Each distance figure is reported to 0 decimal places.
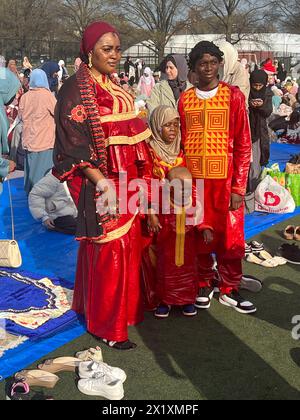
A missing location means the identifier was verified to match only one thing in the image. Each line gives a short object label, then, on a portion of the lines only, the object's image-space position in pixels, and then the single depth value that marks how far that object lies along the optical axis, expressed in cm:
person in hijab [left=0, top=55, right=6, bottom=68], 615
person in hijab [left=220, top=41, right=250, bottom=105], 528
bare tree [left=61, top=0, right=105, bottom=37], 3309
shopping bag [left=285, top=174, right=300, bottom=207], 676
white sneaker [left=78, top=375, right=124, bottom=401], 292
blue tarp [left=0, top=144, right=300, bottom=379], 335
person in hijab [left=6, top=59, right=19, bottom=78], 1232
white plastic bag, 643
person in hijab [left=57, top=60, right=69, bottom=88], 1356
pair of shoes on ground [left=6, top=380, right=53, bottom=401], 288
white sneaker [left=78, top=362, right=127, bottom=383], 304
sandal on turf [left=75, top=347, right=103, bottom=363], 325
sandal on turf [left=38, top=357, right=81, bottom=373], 314
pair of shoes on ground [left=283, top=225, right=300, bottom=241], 557
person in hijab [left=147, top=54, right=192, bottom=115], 557
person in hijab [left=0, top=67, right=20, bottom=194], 428
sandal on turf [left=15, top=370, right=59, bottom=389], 301
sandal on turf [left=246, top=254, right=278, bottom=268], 482
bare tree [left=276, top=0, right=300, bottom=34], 3278
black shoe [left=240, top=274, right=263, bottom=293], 430
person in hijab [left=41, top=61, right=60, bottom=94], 1086
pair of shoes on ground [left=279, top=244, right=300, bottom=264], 488
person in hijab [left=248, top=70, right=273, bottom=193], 555
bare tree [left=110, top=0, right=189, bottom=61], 3090
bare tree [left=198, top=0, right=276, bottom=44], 3019
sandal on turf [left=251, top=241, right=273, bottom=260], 496
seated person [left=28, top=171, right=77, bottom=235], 576
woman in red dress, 317
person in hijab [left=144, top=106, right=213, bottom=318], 365
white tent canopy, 3284
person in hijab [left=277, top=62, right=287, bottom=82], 2458
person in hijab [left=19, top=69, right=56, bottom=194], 701
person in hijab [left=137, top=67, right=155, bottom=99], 1487
